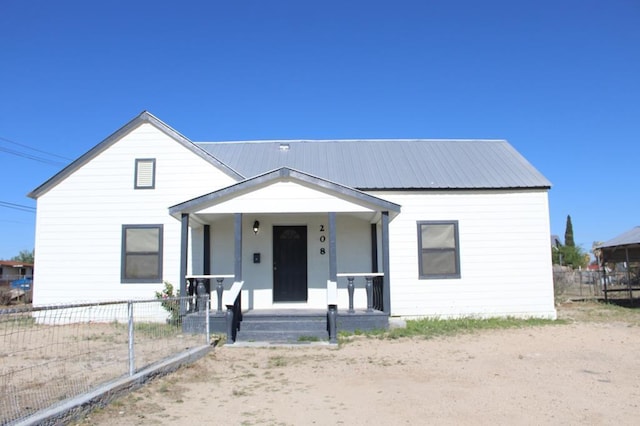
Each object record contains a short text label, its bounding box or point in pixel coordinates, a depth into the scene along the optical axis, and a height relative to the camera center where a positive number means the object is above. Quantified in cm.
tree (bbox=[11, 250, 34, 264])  4987 +125
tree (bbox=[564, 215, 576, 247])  5335 +300
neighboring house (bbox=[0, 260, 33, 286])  3769 -1
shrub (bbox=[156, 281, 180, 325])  1063 -84
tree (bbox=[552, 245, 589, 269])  4194 +53
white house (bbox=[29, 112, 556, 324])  1294 +69
